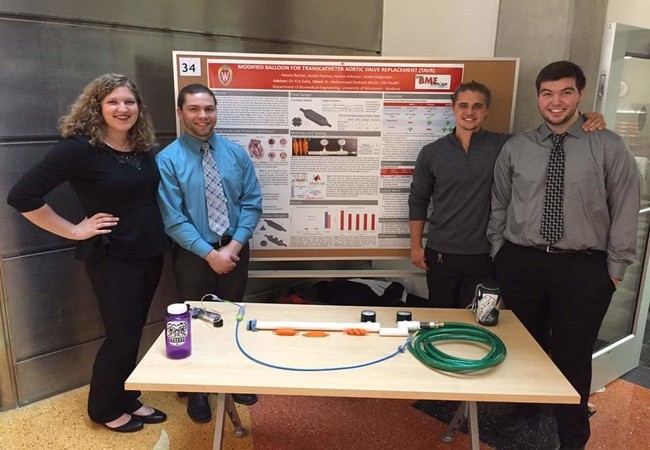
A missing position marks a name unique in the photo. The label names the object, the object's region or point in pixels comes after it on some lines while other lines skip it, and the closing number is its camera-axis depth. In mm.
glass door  2279
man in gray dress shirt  1939
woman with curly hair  2006
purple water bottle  1538
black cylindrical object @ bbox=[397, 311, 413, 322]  1852
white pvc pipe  1770
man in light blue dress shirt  2252
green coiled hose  1500
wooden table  1411
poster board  2592
